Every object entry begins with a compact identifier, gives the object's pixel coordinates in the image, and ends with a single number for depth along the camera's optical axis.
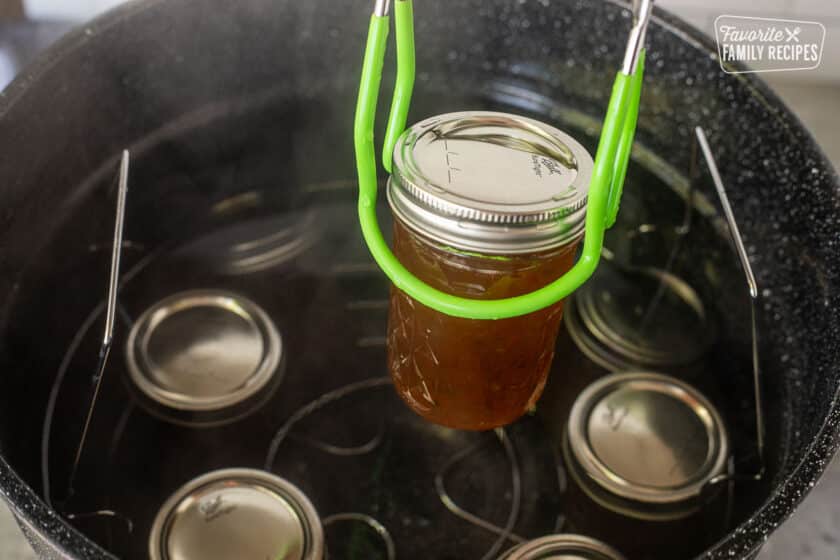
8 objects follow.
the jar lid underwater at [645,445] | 0.70
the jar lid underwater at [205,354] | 0.75
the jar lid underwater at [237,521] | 0.62
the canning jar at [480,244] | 0.51
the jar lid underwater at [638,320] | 0.83
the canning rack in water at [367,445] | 0.65
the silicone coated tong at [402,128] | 0.47
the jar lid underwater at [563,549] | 0.64
